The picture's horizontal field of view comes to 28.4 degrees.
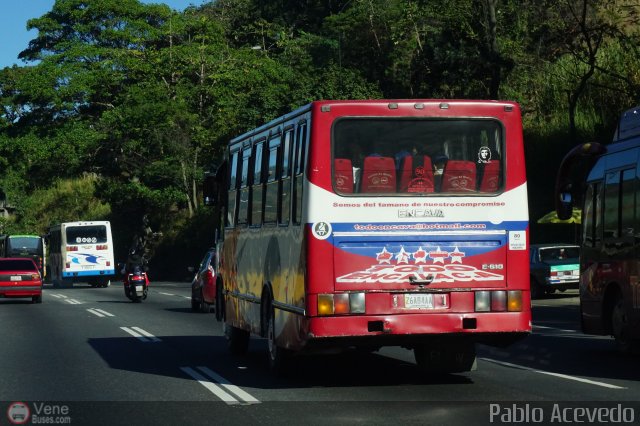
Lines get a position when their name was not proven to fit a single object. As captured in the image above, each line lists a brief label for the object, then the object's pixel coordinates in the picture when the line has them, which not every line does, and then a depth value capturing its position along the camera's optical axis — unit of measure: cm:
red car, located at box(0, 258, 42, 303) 3916
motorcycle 3756
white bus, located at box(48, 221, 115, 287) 6022
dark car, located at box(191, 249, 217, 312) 2962
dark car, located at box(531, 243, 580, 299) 3625
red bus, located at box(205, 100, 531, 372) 1277
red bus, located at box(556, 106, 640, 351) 1611
